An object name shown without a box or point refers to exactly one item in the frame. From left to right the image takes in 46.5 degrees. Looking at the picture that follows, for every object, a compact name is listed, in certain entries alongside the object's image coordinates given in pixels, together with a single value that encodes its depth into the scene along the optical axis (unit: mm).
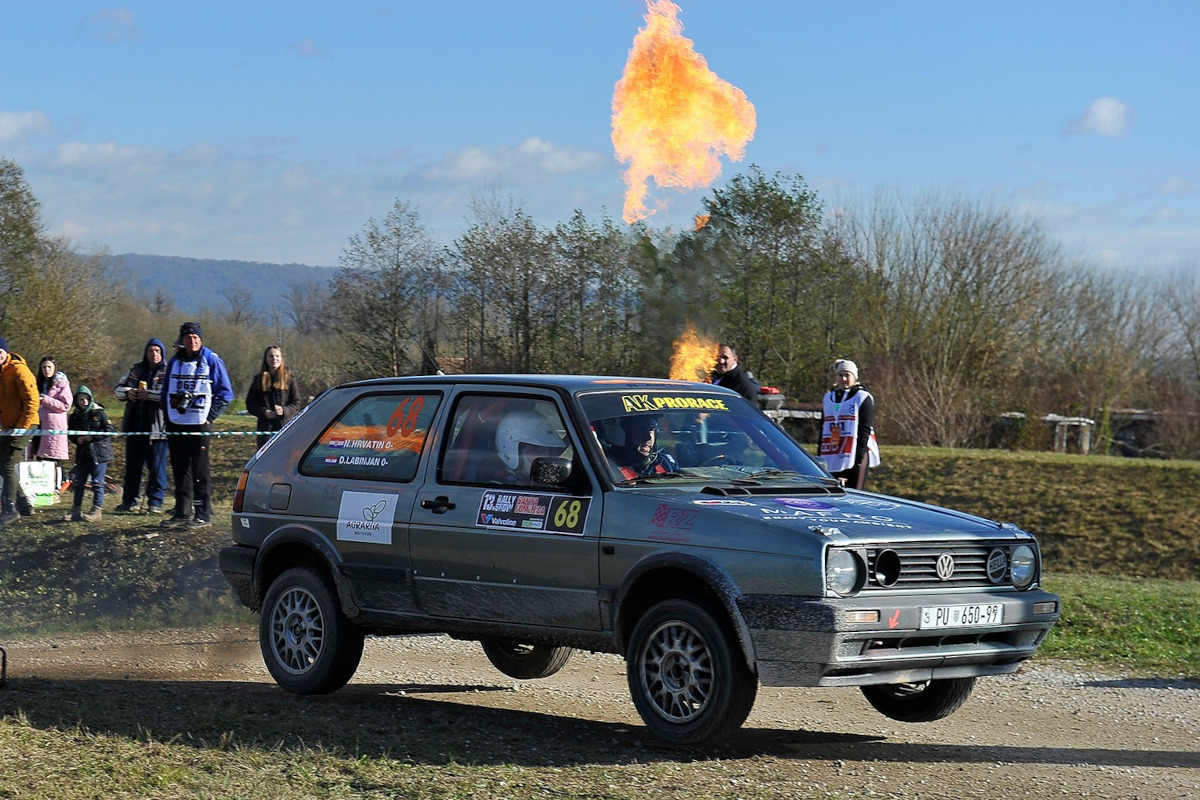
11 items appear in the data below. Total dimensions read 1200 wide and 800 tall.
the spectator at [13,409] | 15401
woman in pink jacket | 16750
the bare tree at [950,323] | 36906
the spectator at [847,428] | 12430
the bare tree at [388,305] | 33688
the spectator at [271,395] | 16172
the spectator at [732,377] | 13109
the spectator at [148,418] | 15938
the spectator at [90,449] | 16156
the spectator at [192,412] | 14742
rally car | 6453
